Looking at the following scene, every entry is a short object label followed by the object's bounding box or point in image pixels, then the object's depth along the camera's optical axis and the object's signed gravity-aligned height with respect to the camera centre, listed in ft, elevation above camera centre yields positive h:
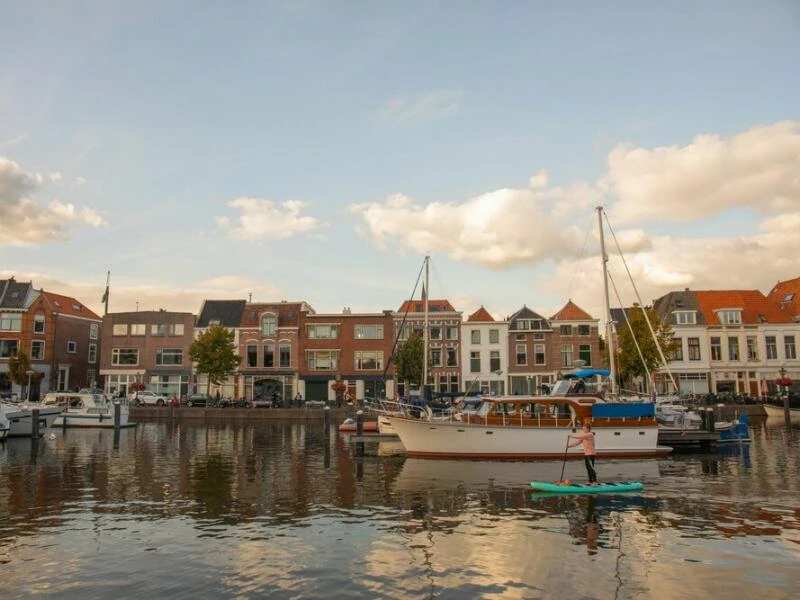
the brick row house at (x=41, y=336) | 241.35 +17.69
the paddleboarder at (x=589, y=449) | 68.47 -8.23
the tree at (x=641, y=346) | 208.95 +9.53
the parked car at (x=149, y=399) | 216.64 -6.96
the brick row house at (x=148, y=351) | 248.93 +11.38
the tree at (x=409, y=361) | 206.59 +5.05
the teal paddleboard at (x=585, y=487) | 67.21 -12.27
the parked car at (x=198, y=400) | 213.66 -7.51
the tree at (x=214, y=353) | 221.87 +9.02
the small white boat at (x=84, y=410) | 168.14 -8.19
